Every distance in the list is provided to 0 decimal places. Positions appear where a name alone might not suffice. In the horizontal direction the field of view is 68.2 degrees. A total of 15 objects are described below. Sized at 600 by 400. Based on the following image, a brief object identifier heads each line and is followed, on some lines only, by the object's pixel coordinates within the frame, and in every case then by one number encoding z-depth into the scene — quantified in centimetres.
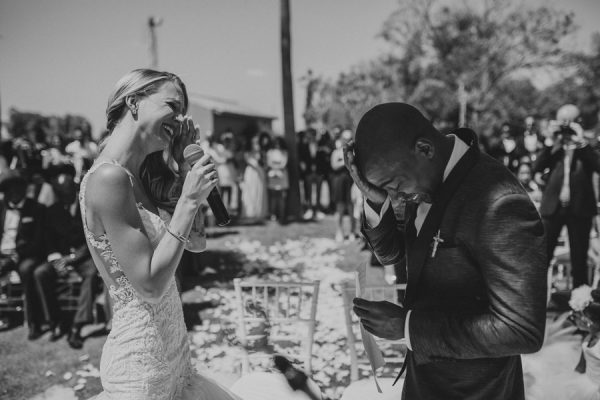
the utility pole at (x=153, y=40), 1480
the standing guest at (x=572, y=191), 557
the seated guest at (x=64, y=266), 515
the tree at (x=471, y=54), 3198
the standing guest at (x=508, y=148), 1125
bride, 171
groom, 117
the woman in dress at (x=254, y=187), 1188
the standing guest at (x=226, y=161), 1201
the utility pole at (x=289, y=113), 1255
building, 2558
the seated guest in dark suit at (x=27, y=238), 534
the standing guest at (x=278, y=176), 1212
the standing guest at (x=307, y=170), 1342
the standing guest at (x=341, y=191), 965
